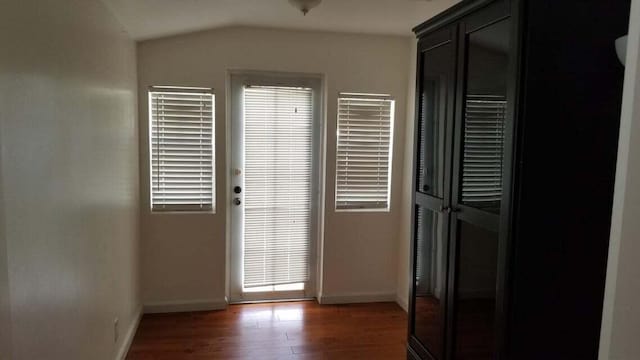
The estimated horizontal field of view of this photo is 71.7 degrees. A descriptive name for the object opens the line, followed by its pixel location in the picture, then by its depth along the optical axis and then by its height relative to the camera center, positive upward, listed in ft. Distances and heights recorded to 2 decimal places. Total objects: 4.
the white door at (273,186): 12.34 -1.23
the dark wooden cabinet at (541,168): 4.80 -0.21
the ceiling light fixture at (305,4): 8.53 +2.72
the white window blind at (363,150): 12.58 -0.13
